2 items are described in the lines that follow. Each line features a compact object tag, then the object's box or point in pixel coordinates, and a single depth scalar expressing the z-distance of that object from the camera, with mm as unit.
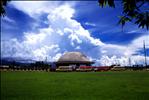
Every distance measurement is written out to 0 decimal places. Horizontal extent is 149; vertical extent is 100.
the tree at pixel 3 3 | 1902
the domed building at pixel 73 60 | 56643
